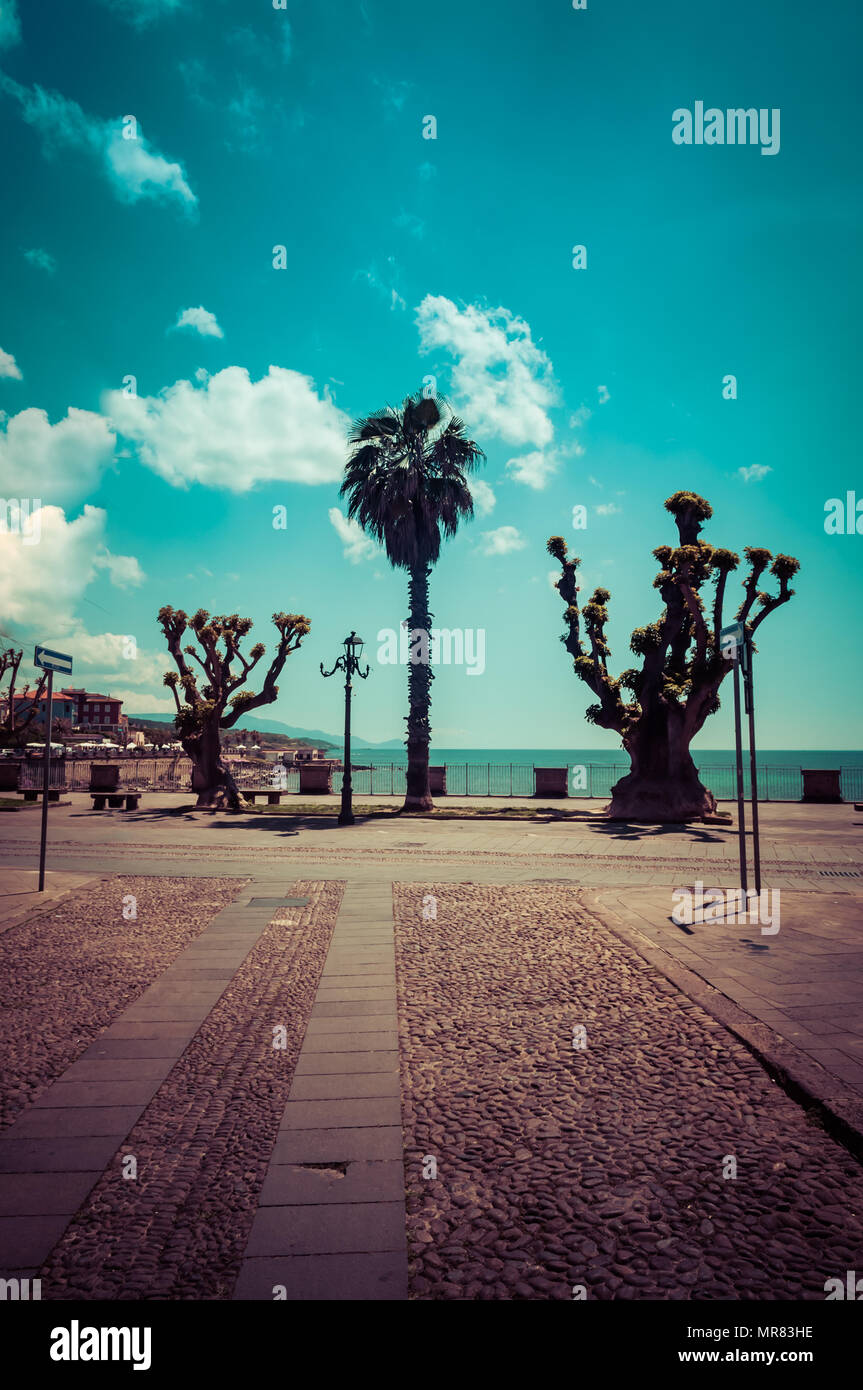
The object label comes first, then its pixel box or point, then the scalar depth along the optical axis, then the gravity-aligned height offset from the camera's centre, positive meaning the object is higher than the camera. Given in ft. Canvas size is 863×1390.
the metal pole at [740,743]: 25.35 +0.29
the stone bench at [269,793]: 78.64 -4.79
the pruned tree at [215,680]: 75.92 +7.18
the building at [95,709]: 392.88 +21.63
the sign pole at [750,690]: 26.89 +2.25
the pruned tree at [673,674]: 61.67 +7.04
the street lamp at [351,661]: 67.00 +8.00
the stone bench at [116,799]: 74.08 -5.13
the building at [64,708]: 343.59 +20.91
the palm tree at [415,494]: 76.79 +26.83
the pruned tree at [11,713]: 111.90 +5.40
